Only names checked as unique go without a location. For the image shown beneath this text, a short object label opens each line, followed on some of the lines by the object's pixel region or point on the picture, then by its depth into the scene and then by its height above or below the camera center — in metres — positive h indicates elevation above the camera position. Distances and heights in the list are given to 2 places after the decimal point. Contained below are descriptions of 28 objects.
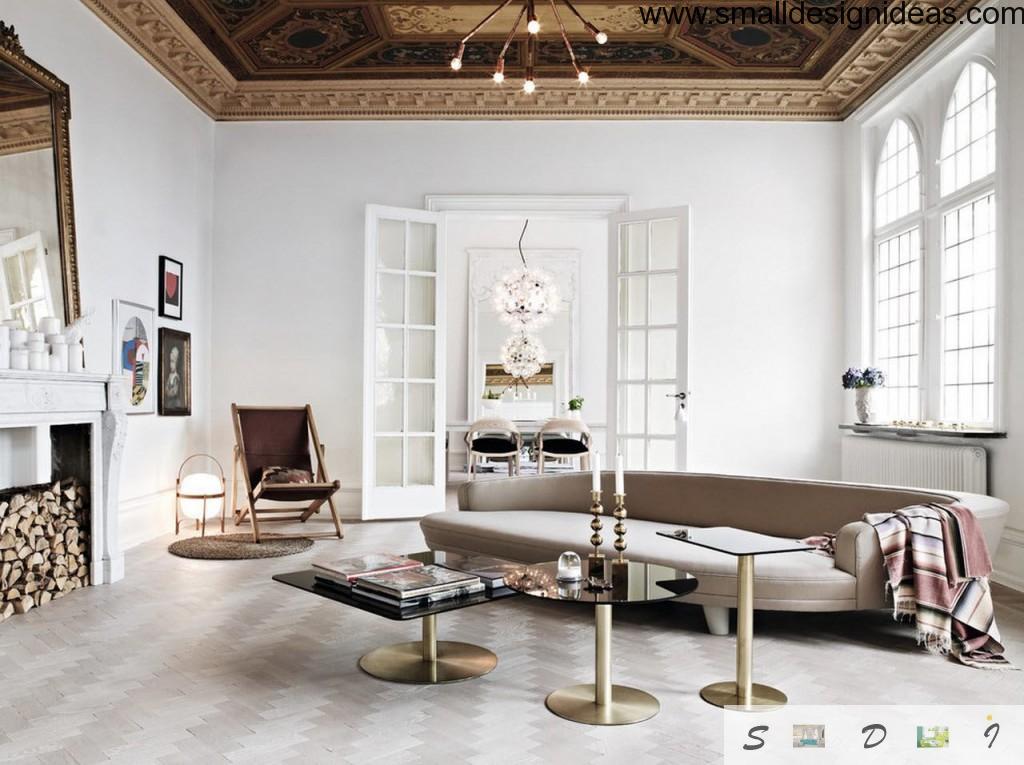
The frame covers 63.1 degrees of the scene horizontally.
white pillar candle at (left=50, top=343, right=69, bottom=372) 4.47 +0.17
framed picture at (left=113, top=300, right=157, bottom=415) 5.82 +0.28
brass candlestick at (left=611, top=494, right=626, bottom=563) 3.09 -0.50
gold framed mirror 4.44 +1.08
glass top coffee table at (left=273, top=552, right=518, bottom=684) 2.90 -1.07
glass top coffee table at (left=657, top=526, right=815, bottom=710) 2.86 -0.81
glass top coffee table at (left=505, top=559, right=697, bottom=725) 2.74 -0.85
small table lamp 6.34 -0.83
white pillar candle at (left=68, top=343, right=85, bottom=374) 4.64 +0.17
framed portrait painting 6.51 +0.12
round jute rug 5.51 -1.10
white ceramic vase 6.57 -0.10
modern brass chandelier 4.08 +1.67
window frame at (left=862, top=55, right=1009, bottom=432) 5.89 +1.09
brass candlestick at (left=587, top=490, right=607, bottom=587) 3.00 -0.65
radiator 5.10 -0.49
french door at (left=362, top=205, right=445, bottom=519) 7.15 +0.23
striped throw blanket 3.43 -0.77
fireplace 4.27 -0.47
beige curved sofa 3.51 -0.71
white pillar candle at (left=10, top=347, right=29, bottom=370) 4.16 +0.14
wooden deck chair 6.25 -0.56
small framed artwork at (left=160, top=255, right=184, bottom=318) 6.50 +0.80
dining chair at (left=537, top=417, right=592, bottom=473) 8.90 -0.54
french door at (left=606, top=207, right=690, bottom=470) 6.84 +0.46
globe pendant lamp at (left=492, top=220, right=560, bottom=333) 11.67 +1.30
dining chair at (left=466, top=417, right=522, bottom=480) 9.12 -0.53
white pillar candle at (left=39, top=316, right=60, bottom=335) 4.53 +0.34
